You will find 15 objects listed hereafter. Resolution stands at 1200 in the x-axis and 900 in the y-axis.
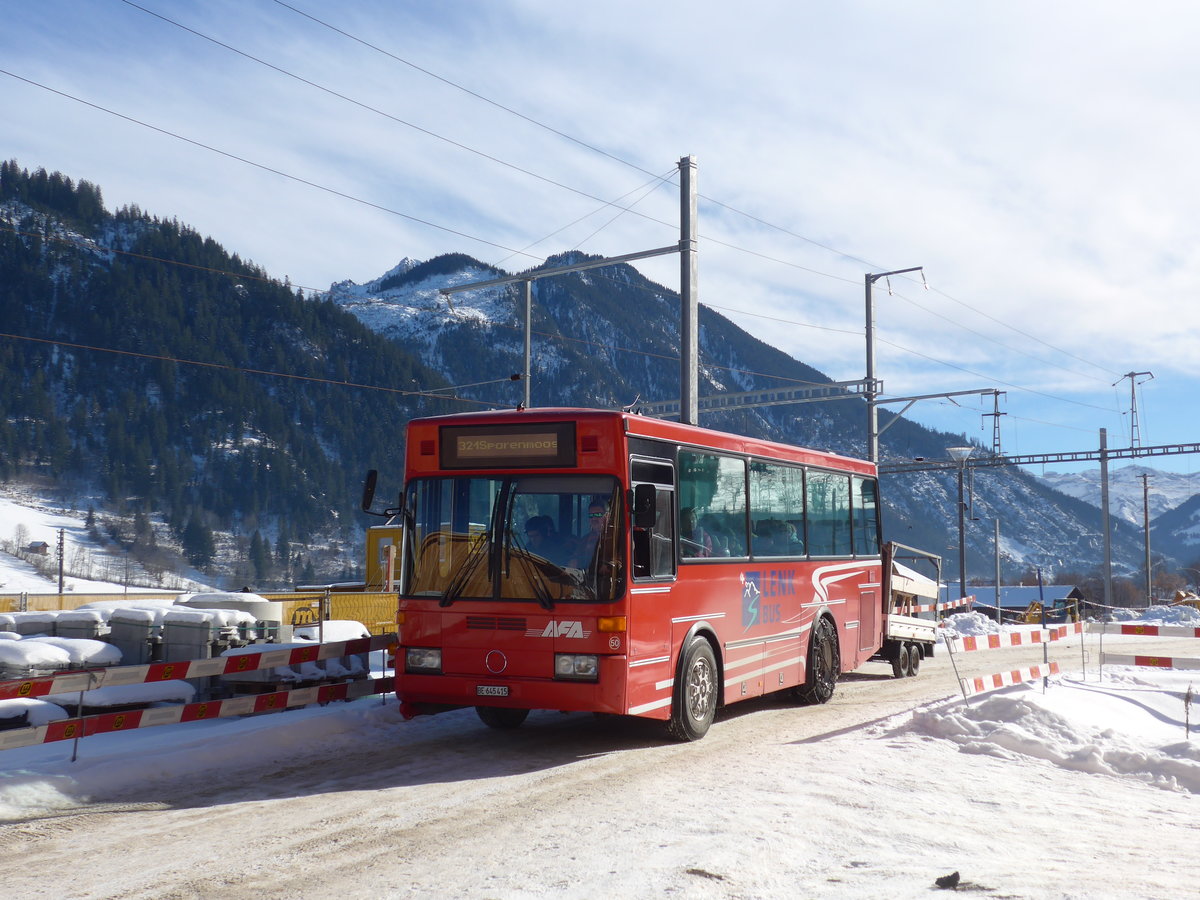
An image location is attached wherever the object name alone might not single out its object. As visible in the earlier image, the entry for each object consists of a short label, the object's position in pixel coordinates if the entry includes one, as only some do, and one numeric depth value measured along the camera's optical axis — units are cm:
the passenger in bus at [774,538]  1198
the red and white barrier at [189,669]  796
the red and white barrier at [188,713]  802
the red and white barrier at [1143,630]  1501
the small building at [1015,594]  12525
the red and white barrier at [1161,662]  1373
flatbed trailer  1659
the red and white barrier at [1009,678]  1233
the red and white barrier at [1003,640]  1317
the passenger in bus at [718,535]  1090
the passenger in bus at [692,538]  1036
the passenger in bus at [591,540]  938
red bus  930
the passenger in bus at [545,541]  945
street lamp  4659
